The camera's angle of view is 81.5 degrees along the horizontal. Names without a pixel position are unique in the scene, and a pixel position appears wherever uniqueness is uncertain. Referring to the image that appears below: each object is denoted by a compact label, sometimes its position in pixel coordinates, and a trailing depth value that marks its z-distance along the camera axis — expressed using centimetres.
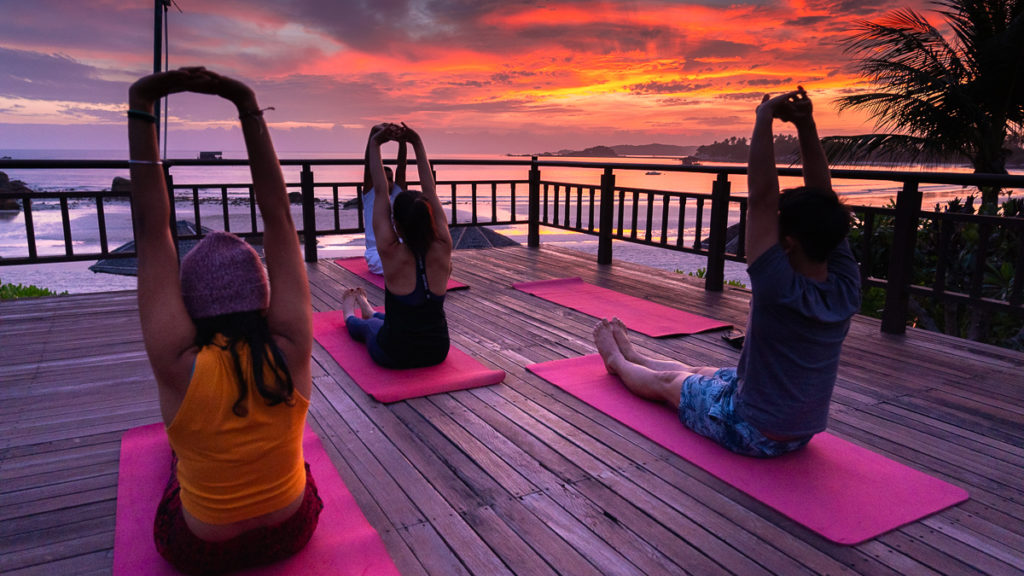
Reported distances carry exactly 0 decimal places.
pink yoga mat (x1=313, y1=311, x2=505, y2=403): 245
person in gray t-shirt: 160
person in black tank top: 252
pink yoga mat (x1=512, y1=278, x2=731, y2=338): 346
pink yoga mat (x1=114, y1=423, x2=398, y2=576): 138
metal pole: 679
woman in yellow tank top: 100
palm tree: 775
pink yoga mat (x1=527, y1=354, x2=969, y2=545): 161
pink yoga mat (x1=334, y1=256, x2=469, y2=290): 446
